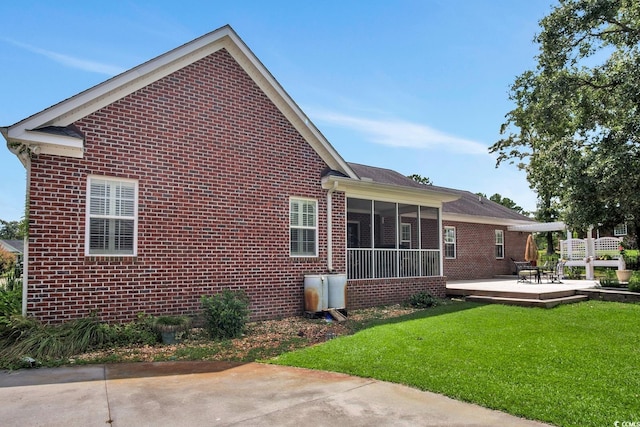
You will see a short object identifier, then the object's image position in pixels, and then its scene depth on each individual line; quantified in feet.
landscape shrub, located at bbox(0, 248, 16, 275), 71.24
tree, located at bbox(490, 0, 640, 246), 39.73
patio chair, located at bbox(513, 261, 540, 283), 53.29
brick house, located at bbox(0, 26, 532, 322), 25.57
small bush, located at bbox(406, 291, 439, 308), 40.93
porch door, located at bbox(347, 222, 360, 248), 56.24
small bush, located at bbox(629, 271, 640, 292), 40.74
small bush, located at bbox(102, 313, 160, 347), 24.70
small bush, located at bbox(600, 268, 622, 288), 47.01
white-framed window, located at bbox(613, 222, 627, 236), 137.85
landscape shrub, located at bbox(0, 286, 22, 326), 23.49
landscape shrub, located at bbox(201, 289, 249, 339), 27.04
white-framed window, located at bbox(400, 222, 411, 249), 61.33
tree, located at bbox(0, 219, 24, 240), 243.48
